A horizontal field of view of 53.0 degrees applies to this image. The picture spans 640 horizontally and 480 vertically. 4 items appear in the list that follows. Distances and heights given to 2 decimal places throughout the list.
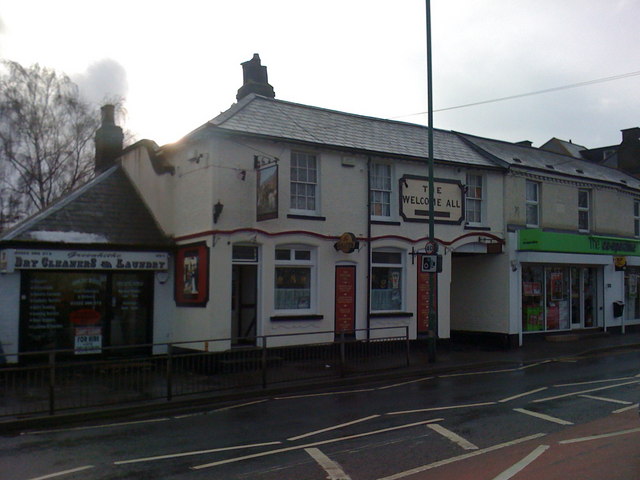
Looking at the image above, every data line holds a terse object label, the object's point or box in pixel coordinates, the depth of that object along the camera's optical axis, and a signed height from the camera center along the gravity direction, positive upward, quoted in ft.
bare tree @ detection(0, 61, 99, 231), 109.40 +26.52
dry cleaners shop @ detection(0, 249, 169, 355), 52.06 -0.34
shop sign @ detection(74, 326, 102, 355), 49.47 -3.52
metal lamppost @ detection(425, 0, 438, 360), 55.62 +9.96
